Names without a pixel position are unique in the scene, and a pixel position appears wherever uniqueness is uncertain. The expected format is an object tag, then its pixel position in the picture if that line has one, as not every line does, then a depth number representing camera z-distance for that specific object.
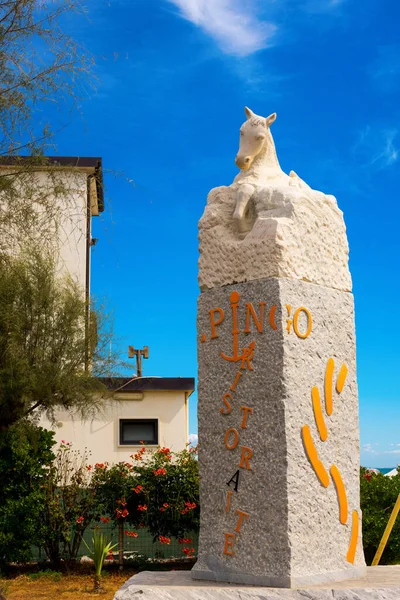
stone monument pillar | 4.50
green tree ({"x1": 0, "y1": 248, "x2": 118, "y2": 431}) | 8.95
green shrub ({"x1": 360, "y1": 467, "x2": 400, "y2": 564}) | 8.62
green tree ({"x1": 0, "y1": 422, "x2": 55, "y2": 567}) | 9.34
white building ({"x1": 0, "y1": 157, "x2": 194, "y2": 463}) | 13.34
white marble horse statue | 5.32
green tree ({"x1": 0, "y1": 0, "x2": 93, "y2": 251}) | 6.07
